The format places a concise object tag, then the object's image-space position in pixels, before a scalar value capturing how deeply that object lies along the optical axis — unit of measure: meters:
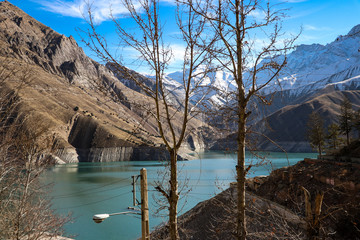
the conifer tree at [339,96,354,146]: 48.44
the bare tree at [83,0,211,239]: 6.87
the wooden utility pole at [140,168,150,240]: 8.85
